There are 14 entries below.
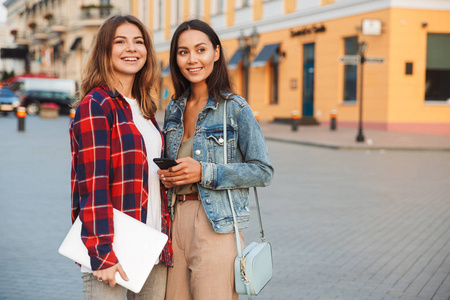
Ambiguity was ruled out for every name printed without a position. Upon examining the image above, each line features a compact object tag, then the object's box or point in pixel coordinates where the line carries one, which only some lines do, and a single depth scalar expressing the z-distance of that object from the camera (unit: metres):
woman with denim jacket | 2.62
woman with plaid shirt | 2.39
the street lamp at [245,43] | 24.24
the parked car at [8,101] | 33.01
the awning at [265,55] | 30.05
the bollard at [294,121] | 23.45
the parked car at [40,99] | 35.84
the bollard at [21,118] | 21.58
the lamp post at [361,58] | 18.64
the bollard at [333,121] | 24.00
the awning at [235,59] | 33.03
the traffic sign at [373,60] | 18.48
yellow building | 23.27
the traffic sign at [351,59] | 18.58
